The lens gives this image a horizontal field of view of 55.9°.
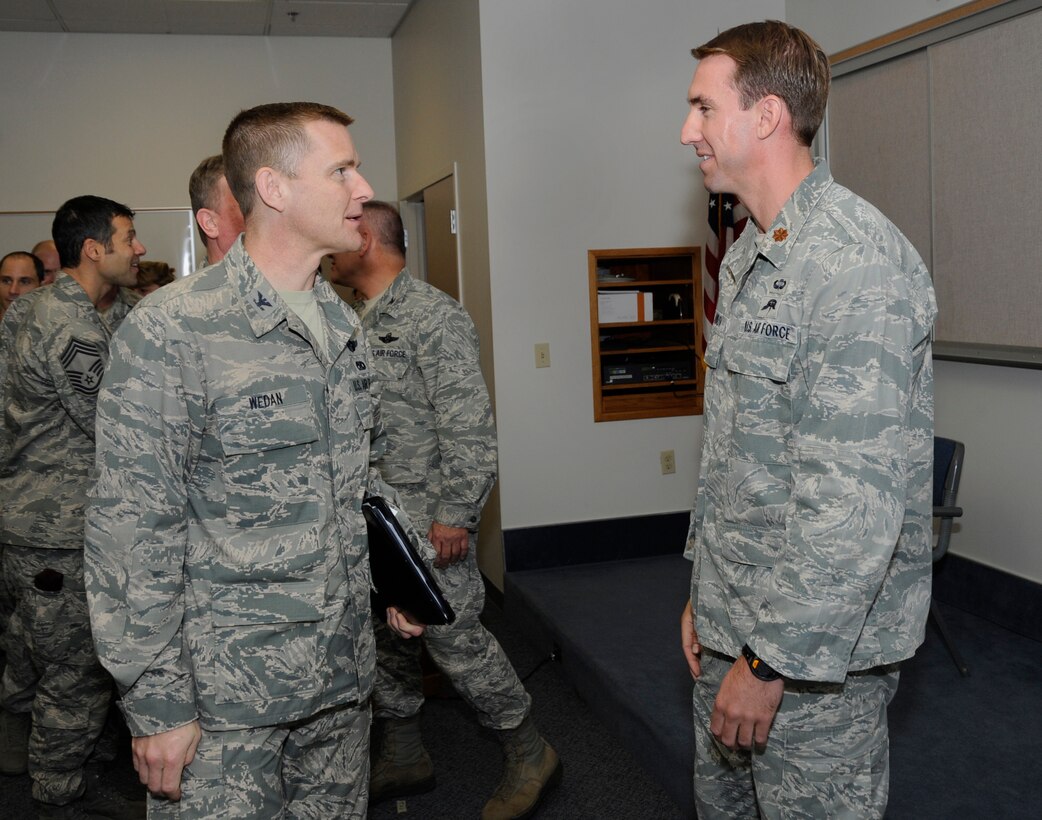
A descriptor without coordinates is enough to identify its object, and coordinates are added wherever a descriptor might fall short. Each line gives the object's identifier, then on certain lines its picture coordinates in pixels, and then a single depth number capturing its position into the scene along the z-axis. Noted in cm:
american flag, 468
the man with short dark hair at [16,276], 487
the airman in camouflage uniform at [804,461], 137
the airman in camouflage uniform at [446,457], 279
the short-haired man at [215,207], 258
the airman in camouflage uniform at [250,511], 151
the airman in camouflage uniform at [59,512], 283
